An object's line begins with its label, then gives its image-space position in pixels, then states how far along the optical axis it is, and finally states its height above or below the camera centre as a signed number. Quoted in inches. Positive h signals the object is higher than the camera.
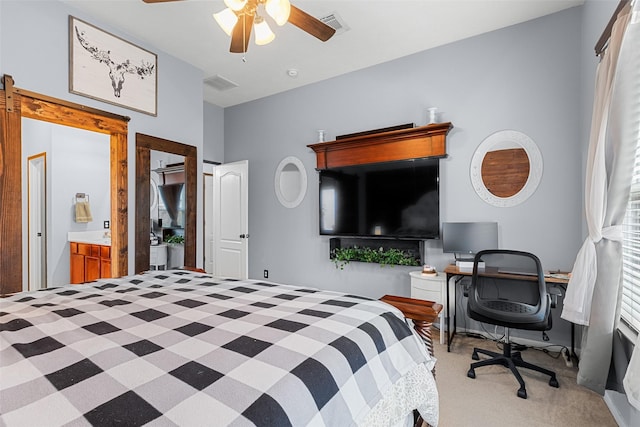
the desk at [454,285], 94.5 -22.2
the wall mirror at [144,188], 121.9 +10.9
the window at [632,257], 66.1 -10.6
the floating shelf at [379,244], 135.8 -14.9
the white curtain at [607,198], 63.6 +3.3
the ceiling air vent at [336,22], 109.7 +71.4
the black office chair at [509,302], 83.5 -28.2
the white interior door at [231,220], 180.7 -3.5
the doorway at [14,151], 88.7 +19.0
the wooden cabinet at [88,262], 127.6 -20.6
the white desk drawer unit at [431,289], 115.3 -29.3
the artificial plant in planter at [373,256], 136.9 -20.2
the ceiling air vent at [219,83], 158.0 +71.1
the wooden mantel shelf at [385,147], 128.0 +31.3
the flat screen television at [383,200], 130.0 +6.3
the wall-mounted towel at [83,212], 144.3 +1.3
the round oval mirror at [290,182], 170.7 +18.6
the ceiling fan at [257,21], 66.3 +47.2
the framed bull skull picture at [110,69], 104.8 +55.0
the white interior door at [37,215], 136.5 +0.0
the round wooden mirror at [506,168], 113.5 +17.3
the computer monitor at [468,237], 116.0 -9.4
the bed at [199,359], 25.5 -16.0
